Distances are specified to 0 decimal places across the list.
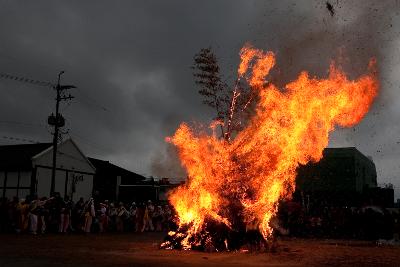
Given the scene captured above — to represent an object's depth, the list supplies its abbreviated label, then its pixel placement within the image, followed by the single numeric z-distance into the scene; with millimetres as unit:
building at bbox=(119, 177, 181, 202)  39469
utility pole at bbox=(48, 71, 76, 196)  32225
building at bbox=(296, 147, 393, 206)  37844
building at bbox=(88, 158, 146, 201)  44406
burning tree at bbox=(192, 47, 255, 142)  24427
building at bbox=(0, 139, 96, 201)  32562
